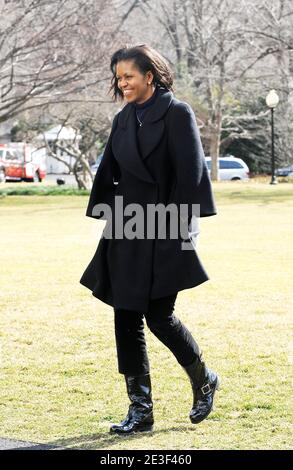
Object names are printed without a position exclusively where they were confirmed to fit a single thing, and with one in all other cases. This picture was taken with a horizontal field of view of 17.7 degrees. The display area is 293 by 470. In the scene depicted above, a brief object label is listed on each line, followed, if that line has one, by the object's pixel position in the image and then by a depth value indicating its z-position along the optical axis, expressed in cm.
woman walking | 473
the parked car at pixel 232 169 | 4431
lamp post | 3058
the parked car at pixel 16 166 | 4784
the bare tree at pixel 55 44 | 2770
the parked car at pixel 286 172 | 4012
